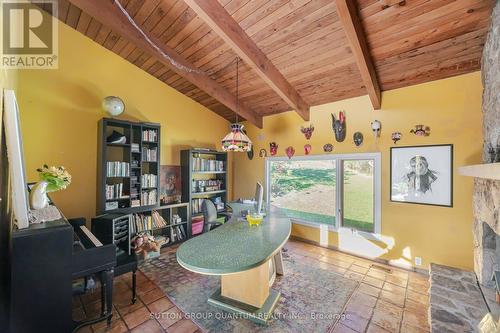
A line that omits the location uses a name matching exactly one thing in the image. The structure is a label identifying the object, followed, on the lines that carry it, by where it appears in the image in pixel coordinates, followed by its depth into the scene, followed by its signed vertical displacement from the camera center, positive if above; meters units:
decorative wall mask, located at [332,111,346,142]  3.47 +0.71
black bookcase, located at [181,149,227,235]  4.05 -0.24
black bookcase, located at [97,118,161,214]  2.97 -0.01
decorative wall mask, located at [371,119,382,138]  3.13 +0.64
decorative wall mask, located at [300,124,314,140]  3.90 +0.72
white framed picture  2.67 -0.09
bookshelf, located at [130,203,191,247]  3.29 -0.98
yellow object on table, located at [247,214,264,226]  2.24 -0.58
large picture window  3.33 -0.41
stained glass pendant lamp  2.62 +0.34
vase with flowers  1.68 -0.16
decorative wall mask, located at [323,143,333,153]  3.67 +0.36
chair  3.19 -0.78
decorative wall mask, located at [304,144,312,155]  3.92 +0.38
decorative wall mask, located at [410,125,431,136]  2.79 +0.53
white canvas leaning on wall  1.40 +0.04
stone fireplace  1.74 -0.19
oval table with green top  1.42 -0.66
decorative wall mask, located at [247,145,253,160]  4.88 +0.30
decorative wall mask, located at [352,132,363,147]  3.33 +0.49
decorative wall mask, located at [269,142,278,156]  4.43 +0.43
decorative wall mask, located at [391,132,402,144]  2.98 +0.47
